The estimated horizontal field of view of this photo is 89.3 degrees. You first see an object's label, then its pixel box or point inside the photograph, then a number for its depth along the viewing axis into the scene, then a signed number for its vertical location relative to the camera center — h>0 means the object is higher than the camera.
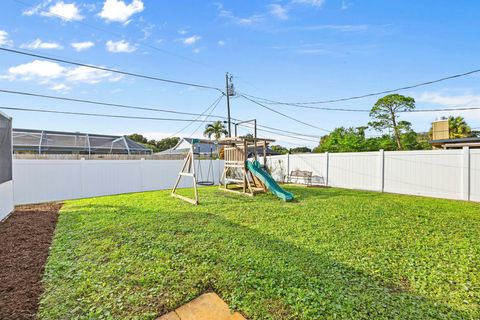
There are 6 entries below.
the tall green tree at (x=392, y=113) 19.86 +3.17
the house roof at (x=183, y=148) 24.66 +0.49
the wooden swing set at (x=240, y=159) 8.09 -0.26
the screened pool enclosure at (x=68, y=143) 14.03 +0.74
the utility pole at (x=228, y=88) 17.98 +4.77
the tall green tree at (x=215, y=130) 27.35 +2.53
